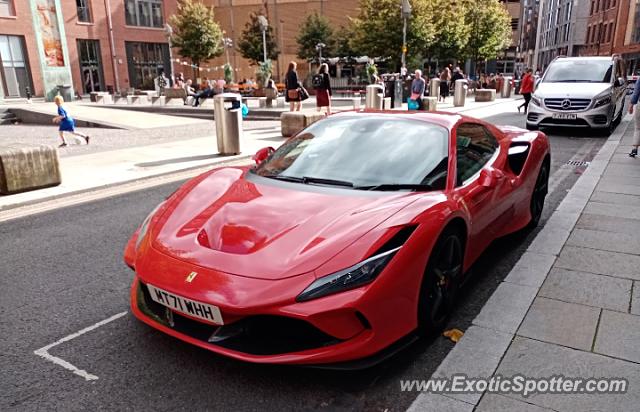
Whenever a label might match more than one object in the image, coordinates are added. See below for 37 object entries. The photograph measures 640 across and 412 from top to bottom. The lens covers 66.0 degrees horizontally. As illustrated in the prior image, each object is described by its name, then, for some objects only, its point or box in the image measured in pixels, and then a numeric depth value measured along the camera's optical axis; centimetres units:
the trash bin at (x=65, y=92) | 3503
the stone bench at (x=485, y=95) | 2652
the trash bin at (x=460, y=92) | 2278
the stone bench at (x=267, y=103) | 2380
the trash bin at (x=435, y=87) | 2505
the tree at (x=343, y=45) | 4912
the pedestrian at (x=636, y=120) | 867
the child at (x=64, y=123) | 1225
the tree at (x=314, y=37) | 5091
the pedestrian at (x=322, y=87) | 1420
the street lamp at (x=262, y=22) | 3425
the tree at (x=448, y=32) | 3325
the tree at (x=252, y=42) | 5128
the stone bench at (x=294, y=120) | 1282
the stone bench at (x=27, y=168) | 707
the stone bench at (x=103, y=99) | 3092
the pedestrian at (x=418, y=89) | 1775
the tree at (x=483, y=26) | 3888
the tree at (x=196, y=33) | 4416
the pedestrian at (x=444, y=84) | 2598
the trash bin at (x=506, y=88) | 2917
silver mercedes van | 1195
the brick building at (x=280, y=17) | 5962
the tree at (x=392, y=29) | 3089
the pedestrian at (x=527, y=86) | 1830
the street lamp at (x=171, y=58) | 4947
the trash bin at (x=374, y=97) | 1738
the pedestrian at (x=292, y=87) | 1530
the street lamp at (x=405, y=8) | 2232
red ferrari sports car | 244
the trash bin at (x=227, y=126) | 1027
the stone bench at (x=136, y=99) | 2906
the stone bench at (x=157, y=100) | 2861
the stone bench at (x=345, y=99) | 2427
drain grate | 881
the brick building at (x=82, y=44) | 3569
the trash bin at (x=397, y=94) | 2231
